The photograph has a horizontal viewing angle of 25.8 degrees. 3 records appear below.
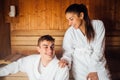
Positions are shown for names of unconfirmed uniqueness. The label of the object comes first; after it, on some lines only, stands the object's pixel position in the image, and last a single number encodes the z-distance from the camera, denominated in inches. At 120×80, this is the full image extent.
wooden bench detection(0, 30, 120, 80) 131.2
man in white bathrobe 92.3
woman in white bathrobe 91.4
